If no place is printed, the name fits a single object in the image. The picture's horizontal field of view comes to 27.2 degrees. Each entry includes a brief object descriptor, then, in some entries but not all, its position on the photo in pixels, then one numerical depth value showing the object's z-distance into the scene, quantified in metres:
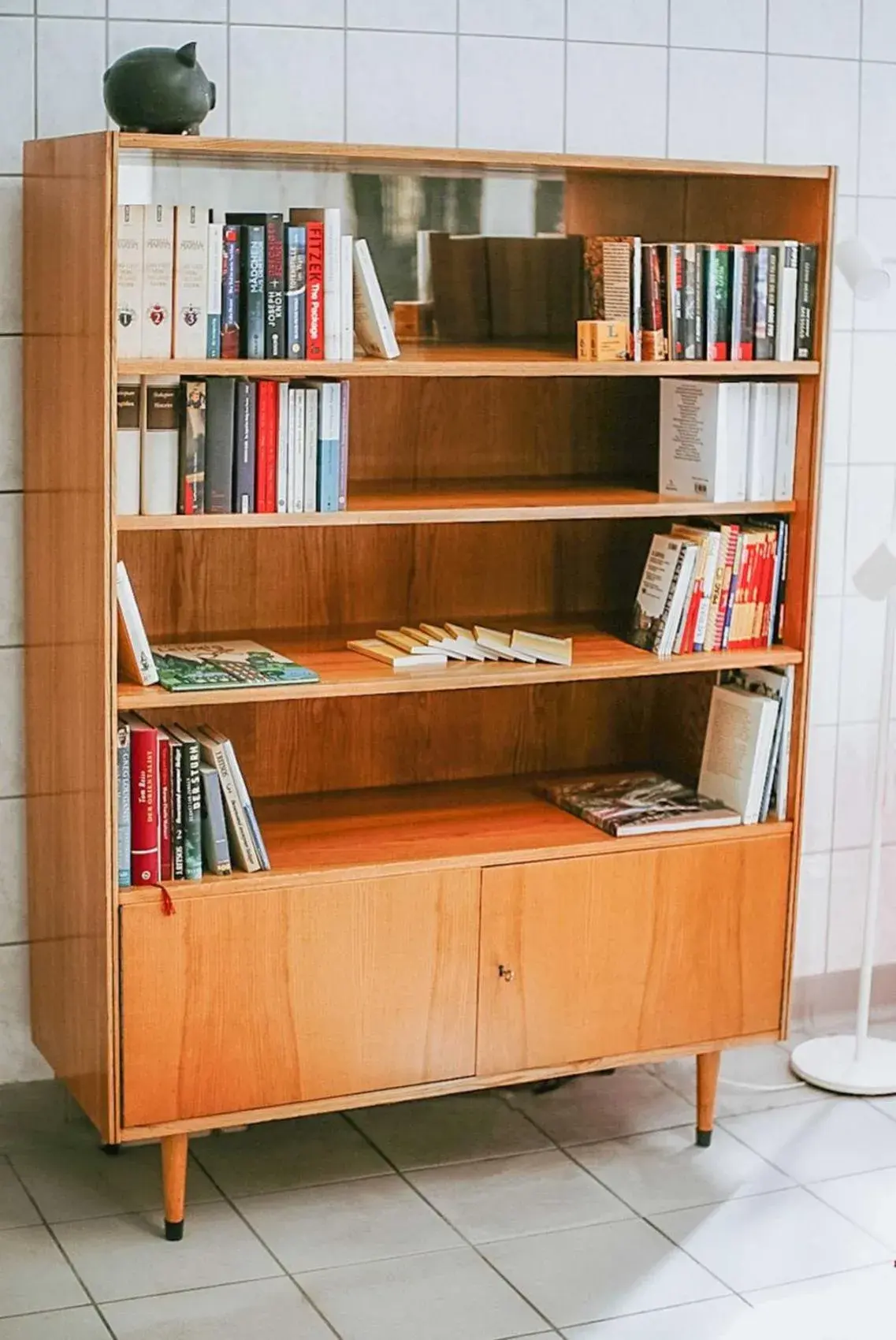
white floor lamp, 3.43
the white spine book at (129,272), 2.59
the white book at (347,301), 2.73
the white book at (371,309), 2.78
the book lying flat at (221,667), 2.75
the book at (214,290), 2.64
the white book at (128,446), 2.65
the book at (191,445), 2.70
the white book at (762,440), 3.01
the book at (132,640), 2.69
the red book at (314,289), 2.70
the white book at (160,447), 2.67
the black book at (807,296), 2.99
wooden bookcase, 2.75
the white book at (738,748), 3.10
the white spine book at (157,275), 2.61
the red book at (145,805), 2.72
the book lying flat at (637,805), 3.06
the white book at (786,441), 3.03
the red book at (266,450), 2.74
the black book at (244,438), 2.73
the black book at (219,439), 2.71
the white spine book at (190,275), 2.62
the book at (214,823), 2.79
